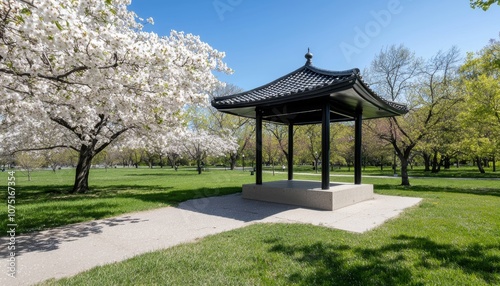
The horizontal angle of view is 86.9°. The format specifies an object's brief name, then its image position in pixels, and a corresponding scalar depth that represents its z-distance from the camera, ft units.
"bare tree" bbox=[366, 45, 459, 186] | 47.85
